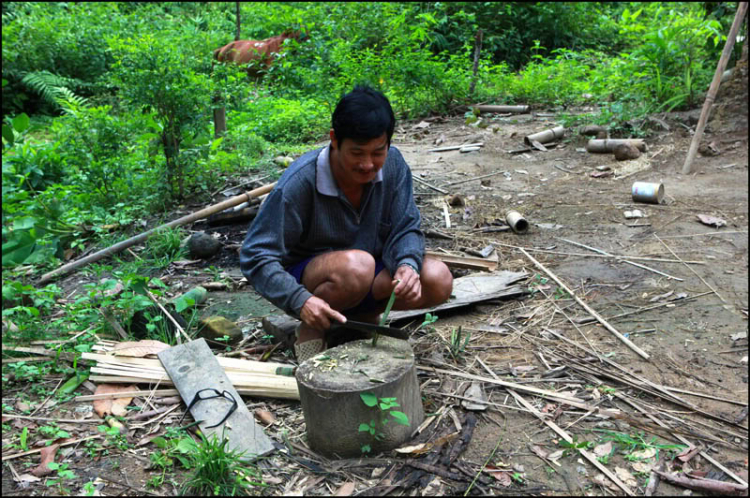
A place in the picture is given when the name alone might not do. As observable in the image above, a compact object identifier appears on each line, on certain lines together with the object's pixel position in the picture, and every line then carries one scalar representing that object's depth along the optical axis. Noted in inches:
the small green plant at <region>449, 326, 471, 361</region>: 123.4
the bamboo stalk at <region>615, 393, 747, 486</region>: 85.7
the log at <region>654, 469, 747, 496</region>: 83.4
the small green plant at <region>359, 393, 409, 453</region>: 89.0
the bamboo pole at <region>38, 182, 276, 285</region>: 173.3
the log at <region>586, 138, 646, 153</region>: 238.8
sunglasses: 102.9
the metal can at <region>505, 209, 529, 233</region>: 185.2
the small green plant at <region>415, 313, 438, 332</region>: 128.3
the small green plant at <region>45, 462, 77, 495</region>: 87.2
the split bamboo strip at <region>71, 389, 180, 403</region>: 110.0
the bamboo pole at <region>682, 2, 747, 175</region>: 193.8
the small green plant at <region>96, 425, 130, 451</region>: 97.2
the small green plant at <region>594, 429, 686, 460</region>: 92.4
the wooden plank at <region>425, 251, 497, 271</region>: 162.6
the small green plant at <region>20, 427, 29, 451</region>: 95.3
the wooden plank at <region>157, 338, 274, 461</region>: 96.0
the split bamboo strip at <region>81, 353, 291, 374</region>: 116.3
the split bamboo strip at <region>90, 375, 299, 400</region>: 111.0
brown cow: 444.5
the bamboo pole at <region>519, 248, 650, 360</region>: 119.6
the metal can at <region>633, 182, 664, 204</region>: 186.9
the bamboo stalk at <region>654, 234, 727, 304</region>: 132.9
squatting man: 101.2
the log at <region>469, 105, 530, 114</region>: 333.4
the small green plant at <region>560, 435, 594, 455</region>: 92.2
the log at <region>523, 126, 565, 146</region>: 268.7
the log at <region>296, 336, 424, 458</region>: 90.5
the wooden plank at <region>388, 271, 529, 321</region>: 140.5
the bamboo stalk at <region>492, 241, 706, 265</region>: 151.3
